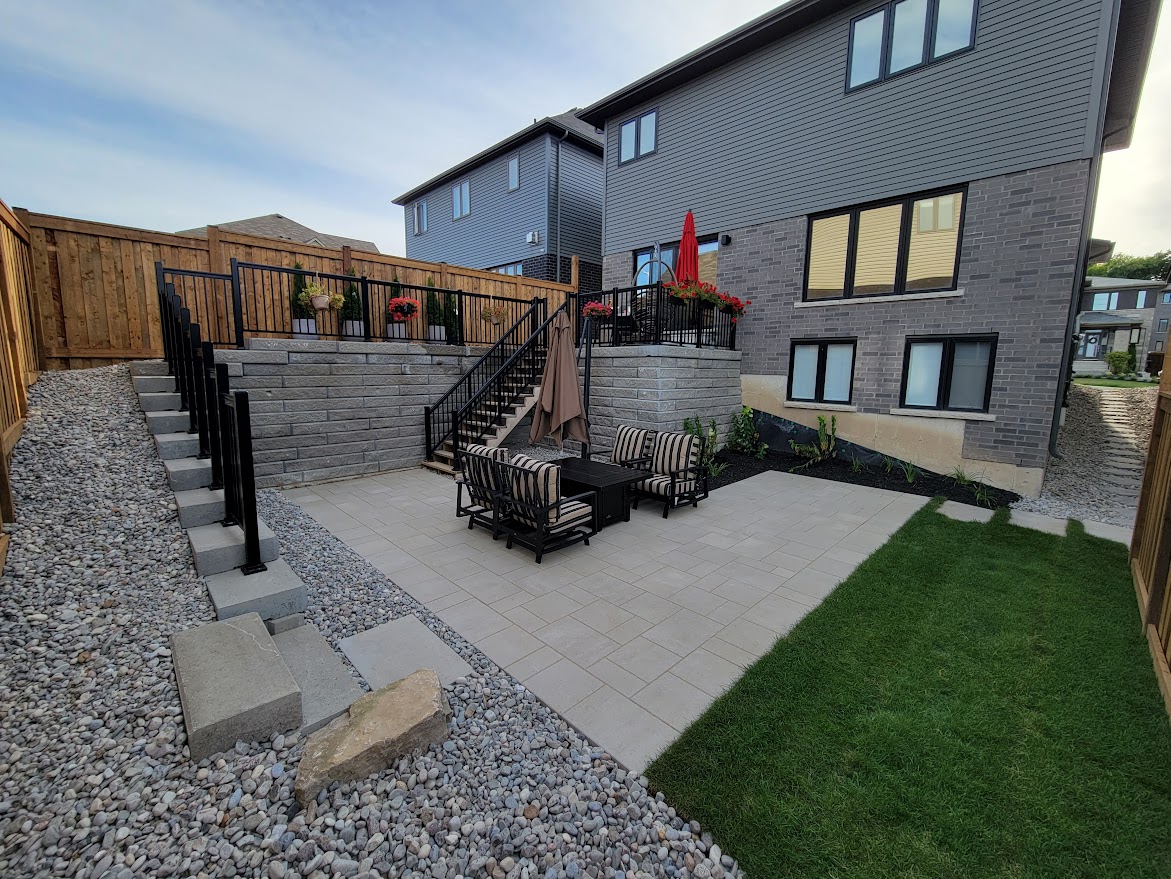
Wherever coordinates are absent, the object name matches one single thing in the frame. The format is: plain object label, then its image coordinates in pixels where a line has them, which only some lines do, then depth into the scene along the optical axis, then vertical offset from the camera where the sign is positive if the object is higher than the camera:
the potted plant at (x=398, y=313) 8.83 +0.90
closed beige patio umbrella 7.07 -0.29
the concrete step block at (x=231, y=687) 2.08 -1.48
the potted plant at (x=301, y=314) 8.18 +0.79
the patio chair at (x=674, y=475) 6.24 -1.39
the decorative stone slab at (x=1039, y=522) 6.10 -1.86
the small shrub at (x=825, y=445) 9.16 -1.34
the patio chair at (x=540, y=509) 4.73 -1.41
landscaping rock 2.03 -1.63
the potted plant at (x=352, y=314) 8.48 +0.82
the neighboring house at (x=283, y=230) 12.34 +3.36
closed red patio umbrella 9.71 +2.27
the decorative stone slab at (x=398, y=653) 3.01 -1.86
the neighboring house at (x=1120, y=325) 28.20 +3.03
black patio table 5.62 -1.38
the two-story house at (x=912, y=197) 7.02 +2.93
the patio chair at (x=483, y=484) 5.17 -1.29
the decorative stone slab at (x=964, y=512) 6.46 -1.84
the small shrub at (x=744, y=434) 10.01 -1.30
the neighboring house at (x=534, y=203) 14.88 +5.21
